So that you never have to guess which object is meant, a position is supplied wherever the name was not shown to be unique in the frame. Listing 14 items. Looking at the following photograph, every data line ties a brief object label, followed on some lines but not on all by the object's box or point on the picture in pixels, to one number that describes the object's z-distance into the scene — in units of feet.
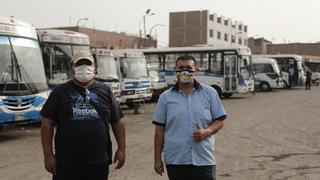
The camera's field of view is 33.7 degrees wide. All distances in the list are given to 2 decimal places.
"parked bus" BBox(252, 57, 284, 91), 124.06
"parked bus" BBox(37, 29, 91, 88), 52.06
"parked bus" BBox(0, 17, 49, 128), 40.45
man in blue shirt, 15.05
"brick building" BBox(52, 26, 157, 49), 234.17
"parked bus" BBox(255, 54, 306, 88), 138.10
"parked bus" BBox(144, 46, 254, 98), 92.32
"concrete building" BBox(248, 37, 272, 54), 368.27
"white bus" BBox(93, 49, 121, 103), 61.57
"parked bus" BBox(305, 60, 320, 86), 172.45
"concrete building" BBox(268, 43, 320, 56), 357.00
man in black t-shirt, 14.89
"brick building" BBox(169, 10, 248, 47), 308.60
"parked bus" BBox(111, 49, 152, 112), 67.92
